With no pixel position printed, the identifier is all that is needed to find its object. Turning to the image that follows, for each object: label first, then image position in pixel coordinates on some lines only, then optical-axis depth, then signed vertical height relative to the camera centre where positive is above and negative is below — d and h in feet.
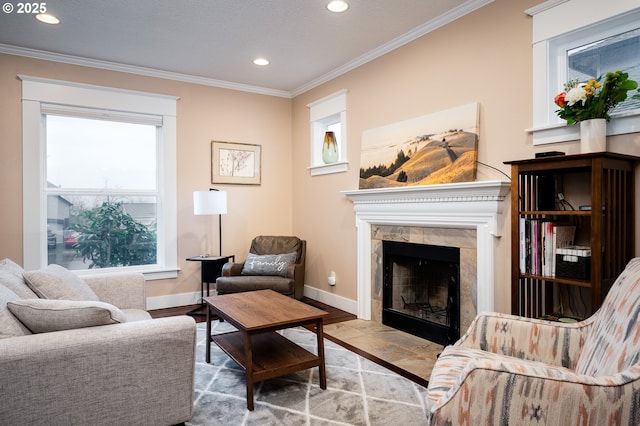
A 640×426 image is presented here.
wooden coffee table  7.52 -2.74
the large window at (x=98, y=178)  12.84 +1.21
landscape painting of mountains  9.96 +1.72
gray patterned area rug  7.00 -3.62
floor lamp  13.98 +0.36
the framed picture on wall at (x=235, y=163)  15.90 +2.03
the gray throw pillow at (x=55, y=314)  5.78 -1.48
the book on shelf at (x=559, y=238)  7.34 -0.52
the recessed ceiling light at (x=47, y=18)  10.27 +5.11
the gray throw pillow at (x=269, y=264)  13.91 -1.84
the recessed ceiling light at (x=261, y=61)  13.58 +5.20
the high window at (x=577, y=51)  7.33 +3.20
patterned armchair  4.01 -1.89
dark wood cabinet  6.54 -0.10
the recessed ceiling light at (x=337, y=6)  9.73 +5.12
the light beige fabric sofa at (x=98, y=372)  5.24 -2.26
